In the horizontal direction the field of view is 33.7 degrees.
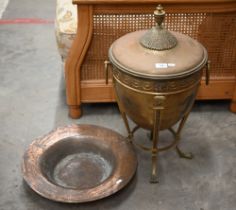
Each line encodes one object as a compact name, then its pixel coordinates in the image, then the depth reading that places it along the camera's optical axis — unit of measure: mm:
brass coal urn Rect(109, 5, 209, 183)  1682
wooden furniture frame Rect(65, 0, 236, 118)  2092
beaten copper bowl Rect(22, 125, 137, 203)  1784
